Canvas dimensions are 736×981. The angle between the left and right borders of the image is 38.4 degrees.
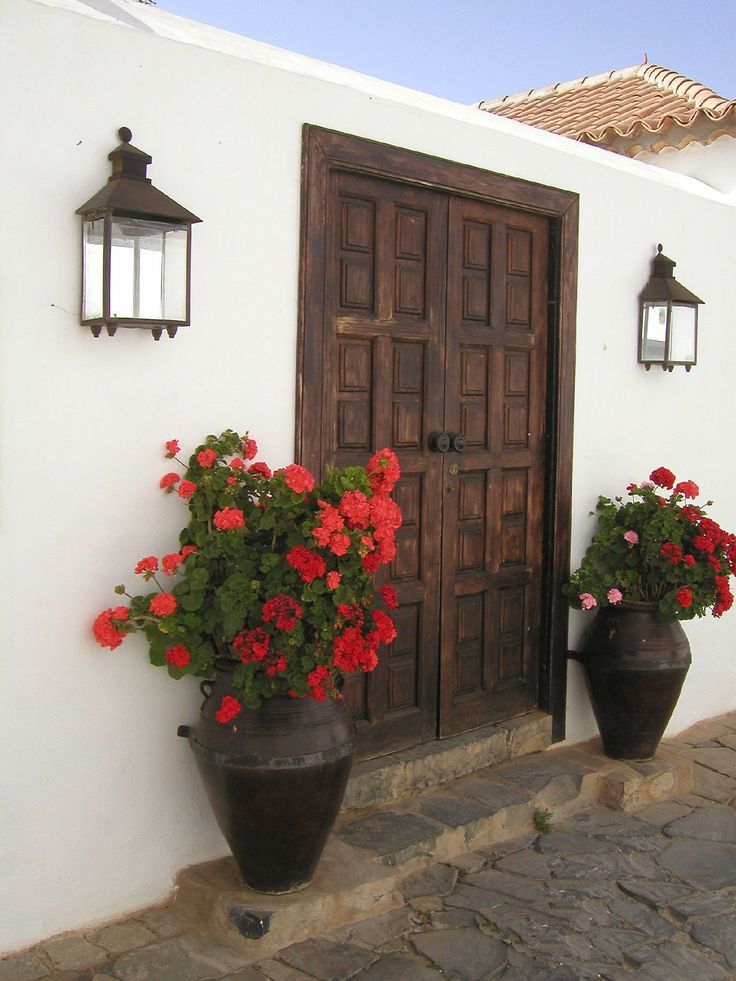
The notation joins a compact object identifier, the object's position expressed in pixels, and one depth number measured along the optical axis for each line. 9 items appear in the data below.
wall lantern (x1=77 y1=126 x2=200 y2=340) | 3.08
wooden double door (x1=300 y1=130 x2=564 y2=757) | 4.04
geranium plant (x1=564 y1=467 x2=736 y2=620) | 4.61
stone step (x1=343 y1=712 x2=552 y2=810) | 4.11
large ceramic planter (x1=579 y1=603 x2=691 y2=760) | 4.64
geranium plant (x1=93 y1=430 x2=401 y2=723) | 3.18
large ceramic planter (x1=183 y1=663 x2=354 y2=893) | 3.23
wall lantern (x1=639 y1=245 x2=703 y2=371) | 5.18
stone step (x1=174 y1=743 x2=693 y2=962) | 3.34
